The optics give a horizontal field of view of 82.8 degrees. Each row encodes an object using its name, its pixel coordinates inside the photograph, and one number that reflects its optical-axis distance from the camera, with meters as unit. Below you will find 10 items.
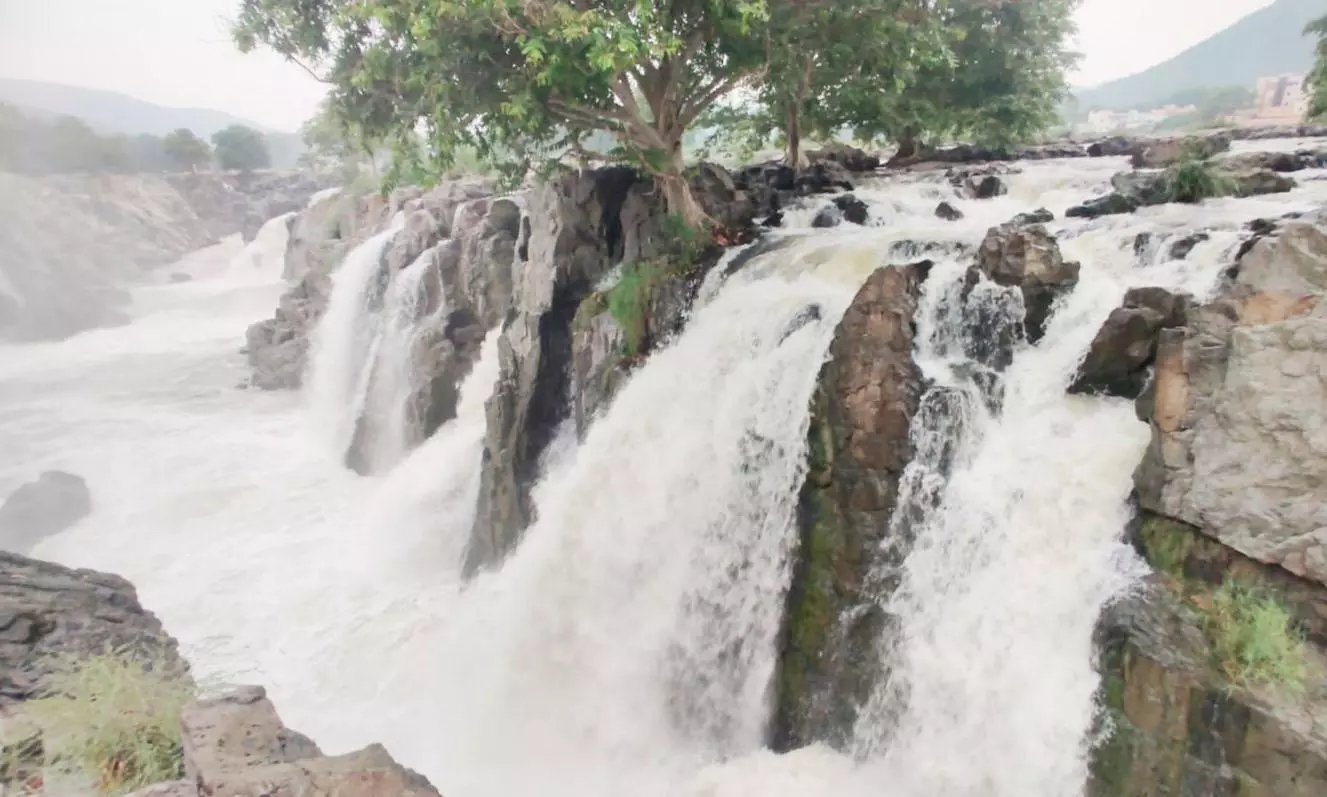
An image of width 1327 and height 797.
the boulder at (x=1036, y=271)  7.07
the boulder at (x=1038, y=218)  9.14
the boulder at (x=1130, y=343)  6.13
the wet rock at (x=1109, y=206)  9.29
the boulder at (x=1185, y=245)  6.94
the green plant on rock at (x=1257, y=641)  4.56
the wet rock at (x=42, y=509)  13.70
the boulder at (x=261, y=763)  3.82
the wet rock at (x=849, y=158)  17.66
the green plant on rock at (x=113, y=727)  4.26
